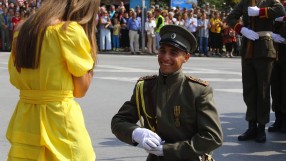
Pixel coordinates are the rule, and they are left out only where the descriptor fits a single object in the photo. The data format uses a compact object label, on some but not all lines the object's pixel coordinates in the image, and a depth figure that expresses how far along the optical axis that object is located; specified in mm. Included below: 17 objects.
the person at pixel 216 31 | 23062
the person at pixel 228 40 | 22656
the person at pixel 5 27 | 26059
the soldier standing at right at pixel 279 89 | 7867
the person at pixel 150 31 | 23781
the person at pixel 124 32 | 24625
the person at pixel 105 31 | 24453
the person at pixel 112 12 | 25050
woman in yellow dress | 3471
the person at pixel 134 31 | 24156
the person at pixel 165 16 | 23297
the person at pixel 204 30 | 23062
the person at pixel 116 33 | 24594
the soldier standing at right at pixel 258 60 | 7238
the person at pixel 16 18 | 25484
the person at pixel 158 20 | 23125
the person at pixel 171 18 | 23170
